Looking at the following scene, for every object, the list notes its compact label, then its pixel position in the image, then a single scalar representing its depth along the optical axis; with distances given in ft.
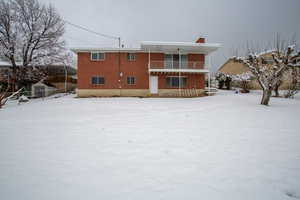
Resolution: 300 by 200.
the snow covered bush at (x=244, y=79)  76.99
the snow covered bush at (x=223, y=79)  90.12
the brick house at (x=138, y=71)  63.97
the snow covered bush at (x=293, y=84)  56.70
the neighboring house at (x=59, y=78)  88.69
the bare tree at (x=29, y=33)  59.98
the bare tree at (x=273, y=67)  36.09
